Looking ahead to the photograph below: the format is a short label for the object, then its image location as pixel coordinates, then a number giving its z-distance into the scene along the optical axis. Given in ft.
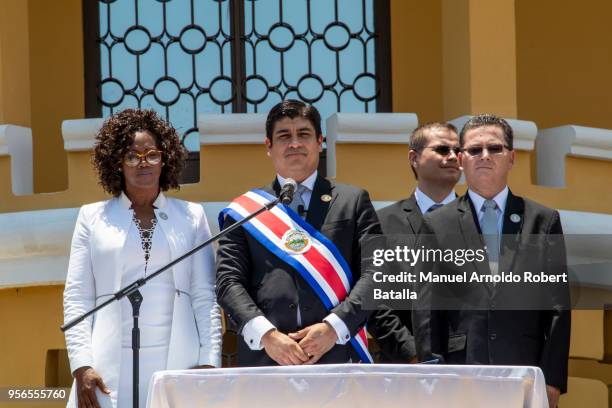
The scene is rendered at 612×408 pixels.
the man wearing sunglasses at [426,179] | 45.11
